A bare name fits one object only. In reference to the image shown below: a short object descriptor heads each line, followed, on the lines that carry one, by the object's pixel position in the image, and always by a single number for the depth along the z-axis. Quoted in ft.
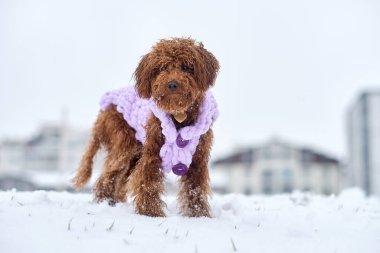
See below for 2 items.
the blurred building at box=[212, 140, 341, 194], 181.06
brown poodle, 15.89
